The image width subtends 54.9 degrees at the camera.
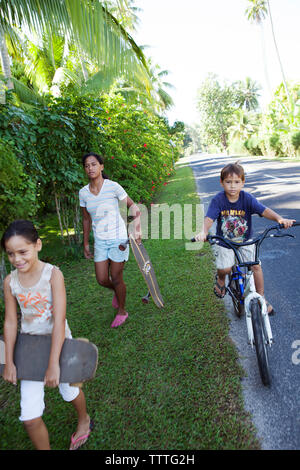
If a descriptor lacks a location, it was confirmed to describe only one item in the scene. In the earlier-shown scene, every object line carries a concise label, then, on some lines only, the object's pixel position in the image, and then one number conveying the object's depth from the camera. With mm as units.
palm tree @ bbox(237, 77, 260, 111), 58656
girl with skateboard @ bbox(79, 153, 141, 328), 3367
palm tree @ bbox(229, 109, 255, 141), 49069
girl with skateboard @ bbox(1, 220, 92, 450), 1715
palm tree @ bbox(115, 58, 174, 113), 29600
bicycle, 2283
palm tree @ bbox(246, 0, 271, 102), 39072
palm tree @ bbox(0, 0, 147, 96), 4328
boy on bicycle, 2807
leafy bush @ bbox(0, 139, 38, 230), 3309
